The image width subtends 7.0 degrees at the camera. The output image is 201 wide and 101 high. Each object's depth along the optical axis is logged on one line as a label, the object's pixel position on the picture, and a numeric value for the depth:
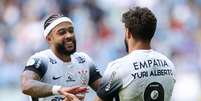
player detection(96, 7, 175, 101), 14.31
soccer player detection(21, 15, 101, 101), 15.32
